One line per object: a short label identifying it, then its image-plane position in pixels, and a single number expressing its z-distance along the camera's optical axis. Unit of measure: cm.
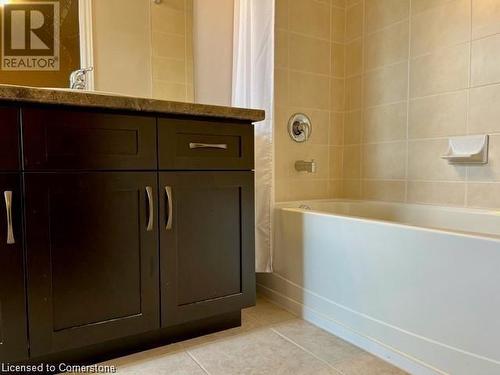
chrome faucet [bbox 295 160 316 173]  199
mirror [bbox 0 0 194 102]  158
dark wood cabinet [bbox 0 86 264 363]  104
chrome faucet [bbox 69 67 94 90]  162
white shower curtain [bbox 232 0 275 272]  173
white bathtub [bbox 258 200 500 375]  98
